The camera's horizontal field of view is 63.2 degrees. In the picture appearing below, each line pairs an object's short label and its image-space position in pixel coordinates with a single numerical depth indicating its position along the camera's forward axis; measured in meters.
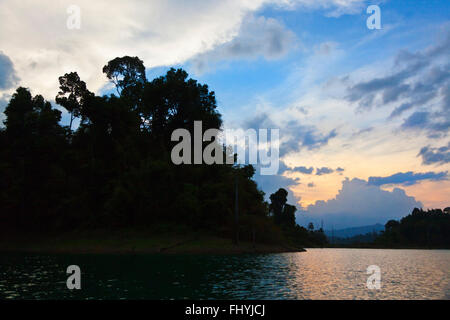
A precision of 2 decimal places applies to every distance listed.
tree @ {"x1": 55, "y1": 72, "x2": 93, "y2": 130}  75.69
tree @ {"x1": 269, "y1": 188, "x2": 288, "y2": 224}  145.75
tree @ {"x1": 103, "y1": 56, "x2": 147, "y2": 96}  92.35
